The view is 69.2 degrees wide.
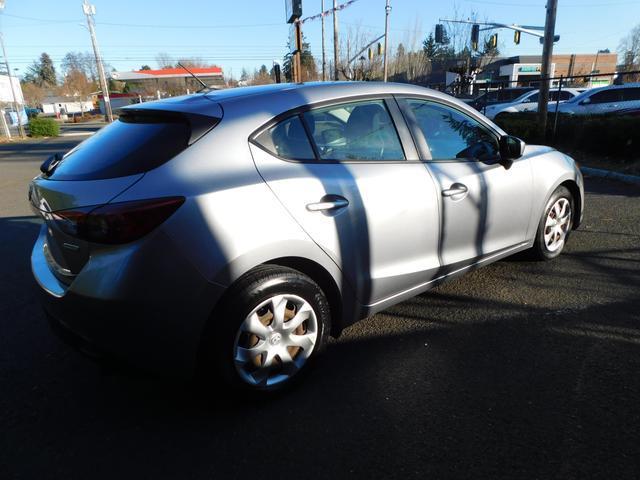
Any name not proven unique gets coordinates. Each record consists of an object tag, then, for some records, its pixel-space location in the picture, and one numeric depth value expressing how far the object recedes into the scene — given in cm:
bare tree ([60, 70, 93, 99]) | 8194
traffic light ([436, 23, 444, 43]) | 2679
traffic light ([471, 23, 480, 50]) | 2600
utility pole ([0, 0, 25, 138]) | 2837
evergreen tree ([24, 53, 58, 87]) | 11997
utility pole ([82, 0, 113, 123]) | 4078
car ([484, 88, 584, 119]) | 1700
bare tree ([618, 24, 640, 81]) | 6688
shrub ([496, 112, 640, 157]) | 883
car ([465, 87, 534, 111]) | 1808
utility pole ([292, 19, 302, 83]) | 1254
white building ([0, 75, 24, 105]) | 3219
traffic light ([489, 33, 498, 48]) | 2803
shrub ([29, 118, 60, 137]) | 2841
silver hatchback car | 204
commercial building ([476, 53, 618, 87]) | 6094
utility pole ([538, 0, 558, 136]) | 1143
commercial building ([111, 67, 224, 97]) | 5934
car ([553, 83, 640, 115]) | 1416
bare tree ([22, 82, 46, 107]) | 7669
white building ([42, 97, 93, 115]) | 7719
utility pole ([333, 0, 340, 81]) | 2746
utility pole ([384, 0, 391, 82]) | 3488
